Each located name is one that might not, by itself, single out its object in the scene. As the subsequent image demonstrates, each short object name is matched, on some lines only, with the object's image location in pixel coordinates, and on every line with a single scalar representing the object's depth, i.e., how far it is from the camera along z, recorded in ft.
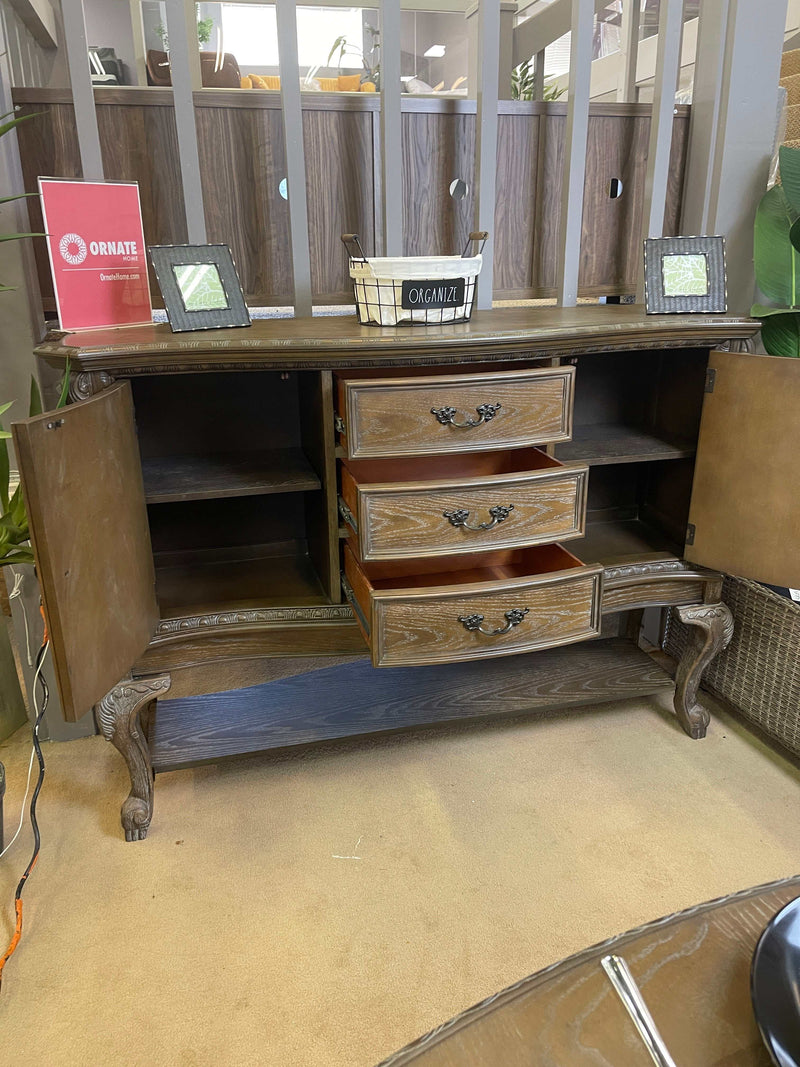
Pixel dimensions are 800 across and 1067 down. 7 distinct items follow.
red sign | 4.20
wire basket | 4.43
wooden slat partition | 5.07
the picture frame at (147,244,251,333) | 4.35
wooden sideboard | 3.95
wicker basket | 5.32
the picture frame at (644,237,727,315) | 5.01
